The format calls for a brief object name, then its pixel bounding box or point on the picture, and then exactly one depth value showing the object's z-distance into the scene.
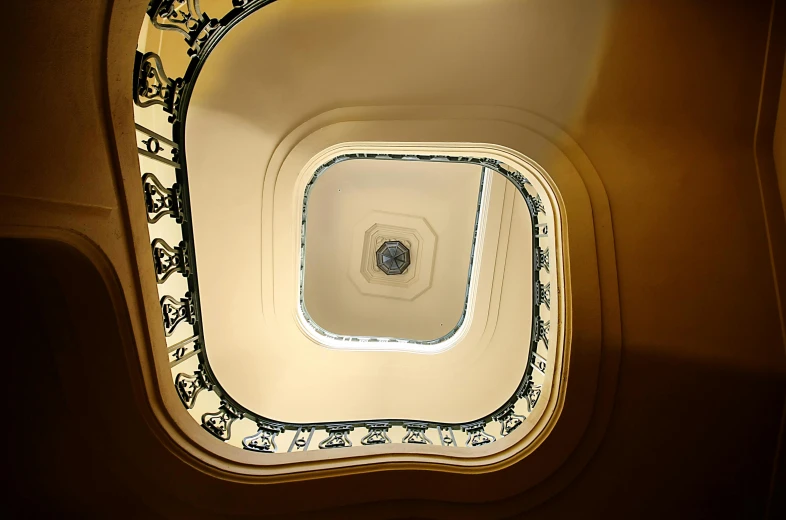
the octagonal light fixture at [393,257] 9.31
